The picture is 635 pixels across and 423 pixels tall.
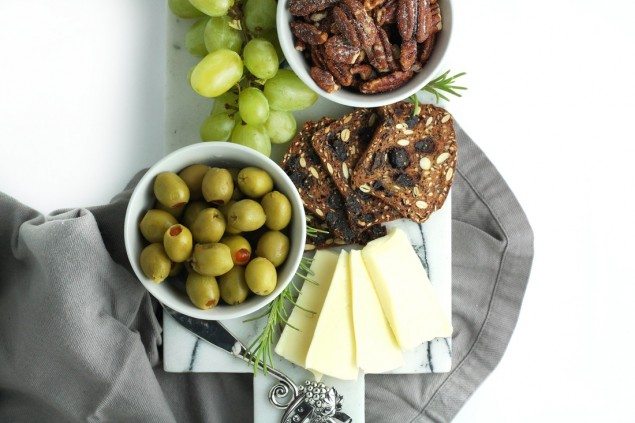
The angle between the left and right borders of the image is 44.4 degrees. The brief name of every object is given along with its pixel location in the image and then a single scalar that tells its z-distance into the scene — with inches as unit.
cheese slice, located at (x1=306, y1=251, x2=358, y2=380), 46.1
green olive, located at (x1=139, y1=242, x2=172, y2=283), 40.3
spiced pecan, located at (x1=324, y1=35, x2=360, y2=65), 41.6
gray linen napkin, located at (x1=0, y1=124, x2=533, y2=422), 45.4
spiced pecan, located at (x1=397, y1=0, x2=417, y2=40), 41.8
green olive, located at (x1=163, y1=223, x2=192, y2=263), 39.7
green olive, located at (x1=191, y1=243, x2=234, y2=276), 39.7
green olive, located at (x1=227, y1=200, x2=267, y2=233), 40.5
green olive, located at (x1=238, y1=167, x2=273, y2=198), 41.3
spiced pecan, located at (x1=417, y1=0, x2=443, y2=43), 42.0
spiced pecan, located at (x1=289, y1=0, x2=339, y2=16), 41.5
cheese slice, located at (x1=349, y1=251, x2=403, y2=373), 46.0
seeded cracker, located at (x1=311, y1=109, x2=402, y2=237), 46.2
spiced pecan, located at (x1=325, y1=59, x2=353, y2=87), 42.2
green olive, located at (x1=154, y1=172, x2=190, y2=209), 40.8
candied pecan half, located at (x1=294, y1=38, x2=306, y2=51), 42.9
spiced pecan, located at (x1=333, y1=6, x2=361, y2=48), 41.5
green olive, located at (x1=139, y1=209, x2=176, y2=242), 41.0
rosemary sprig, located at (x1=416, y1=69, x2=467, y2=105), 46.3
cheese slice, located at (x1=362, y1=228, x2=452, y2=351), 46.0
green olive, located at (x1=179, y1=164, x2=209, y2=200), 42.3
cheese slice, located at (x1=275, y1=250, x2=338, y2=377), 47.2
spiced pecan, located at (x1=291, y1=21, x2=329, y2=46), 42.2
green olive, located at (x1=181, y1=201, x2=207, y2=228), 42.1
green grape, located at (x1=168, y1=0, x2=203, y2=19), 46.2
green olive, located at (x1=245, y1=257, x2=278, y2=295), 40.3
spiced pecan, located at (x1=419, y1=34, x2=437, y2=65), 43.0
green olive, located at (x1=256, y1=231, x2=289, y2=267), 41.5
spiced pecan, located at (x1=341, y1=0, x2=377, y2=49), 41.5
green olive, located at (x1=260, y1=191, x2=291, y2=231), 41.3
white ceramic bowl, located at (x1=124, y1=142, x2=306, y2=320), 41.3
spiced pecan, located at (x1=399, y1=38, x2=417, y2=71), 42.3
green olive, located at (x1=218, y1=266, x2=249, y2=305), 41.4
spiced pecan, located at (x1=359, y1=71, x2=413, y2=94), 42.8
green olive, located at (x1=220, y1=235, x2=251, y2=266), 41.2
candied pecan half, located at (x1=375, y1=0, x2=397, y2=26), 42.3
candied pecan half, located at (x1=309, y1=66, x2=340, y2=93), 42.4
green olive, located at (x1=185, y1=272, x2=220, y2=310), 40.8
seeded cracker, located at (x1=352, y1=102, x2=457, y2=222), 45.8
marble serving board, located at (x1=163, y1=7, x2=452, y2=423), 48.1
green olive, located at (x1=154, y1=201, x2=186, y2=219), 41.8
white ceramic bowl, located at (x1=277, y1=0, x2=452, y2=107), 42.2
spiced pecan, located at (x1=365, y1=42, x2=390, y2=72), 42.2
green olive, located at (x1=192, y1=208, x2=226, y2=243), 40.3
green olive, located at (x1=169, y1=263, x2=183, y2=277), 41.6
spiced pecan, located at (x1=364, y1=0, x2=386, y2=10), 41.8
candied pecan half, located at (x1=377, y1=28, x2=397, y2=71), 42.7
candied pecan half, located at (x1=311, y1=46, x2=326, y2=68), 42.8
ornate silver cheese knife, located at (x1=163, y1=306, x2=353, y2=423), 47.7
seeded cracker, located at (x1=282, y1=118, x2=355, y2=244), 46.7
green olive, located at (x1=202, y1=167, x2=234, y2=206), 40.9
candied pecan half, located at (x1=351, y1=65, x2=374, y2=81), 42.7
